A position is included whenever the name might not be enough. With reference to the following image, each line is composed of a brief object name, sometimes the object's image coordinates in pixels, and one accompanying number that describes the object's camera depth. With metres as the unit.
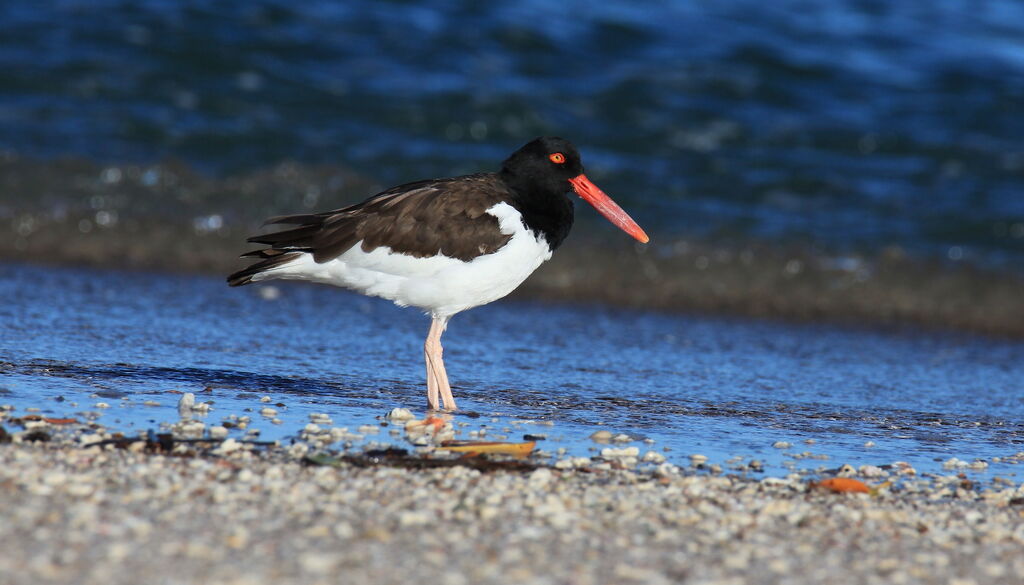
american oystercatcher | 11.53
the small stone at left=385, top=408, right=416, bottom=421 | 10.62
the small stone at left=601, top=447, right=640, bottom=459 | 9.65
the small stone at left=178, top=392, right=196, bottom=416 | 10.24
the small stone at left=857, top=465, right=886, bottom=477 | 9.55
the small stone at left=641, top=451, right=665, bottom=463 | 9.59
